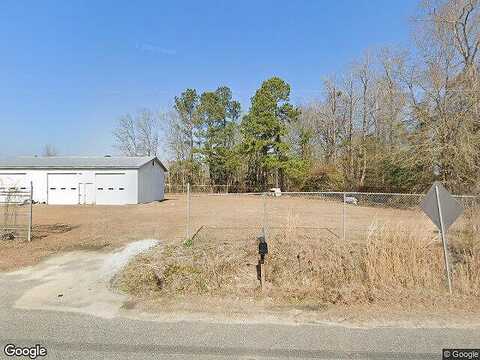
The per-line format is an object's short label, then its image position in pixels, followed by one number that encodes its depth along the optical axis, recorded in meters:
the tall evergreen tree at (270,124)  34.56
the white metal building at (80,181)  24.80
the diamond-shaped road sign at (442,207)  5.46
